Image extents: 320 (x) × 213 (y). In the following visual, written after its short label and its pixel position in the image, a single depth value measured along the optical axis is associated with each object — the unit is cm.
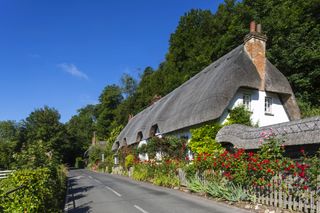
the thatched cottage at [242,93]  1773
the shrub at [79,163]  7112
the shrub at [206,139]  1767
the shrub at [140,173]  2132
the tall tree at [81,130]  7212
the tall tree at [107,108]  7806
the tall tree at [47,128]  5852
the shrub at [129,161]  2882
